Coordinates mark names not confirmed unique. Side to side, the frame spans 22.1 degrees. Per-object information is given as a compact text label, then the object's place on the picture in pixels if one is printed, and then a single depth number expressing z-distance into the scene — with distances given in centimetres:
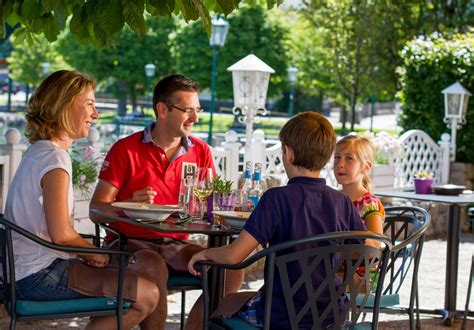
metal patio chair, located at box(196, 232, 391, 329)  436
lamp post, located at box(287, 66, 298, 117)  4487
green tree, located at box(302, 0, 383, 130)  2733
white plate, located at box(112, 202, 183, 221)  538
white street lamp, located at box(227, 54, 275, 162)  1261
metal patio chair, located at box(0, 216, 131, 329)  473
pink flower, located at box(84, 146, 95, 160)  989
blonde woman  483
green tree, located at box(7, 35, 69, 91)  7077
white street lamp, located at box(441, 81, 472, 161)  1507
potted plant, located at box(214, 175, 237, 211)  579
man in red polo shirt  616
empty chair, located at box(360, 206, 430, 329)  532
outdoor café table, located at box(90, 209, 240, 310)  510
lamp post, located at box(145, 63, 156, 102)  5092
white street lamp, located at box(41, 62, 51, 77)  6019
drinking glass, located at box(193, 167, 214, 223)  561
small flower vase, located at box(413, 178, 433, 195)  814
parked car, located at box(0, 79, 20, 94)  9166
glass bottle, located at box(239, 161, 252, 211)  583
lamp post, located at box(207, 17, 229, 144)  2701
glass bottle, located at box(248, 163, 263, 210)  586
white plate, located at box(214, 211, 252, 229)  525
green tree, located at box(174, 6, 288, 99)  5792
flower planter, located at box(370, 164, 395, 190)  1378
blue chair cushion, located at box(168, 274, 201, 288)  596
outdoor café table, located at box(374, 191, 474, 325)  793
